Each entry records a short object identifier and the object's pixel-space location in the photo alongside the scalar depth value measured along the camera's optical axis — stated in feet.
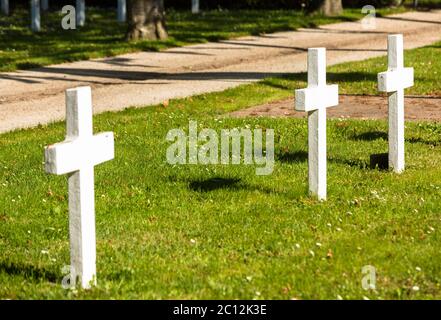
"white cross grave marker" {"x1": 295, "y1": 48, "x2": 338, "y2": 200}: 30.42
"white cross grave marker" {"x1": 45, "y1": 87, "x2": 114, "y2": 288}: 22.79
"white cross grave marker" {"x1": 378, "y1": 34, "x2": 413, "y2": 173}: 34.06
